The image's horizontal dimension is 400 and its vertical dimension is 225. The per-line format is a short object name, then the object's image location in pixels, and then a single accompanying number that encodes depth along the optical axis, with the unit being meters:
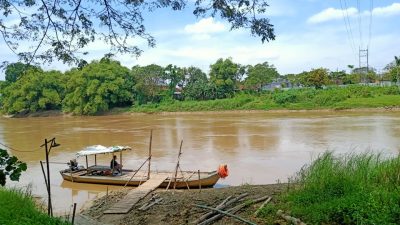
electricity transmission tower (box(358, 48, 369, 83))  48.56
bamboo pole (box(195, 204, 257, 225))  5.24
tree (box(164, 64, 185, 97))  49.75
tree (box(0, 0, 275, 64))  4.55
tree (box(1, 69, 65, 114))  49.31
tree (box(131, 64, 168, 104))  48.97
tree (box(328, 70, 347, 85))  49.59
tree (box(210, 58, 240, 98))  48.69
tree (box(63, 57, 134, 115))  45.81
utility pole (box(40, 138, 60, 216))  5.71
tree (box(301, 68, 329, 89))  45.56
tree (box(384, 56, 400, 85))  42.47
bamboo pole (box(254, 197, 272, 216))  5.61
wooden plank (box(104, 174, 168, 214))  8.34
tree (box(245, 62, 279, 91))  49.40
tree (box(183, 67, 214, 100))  49.38
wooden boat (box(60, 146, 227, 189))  11.57
